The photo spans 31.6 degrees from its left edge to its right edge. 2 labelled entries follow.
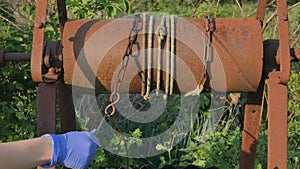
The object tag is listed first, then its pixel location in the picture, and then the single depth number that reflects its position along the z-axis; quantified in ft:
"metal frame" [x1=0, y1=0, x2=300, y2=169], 6.79
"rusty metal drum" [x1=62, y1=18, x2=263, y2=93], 7.10
